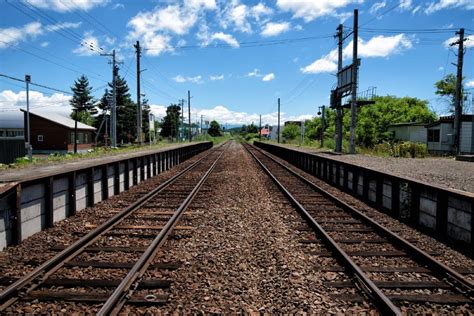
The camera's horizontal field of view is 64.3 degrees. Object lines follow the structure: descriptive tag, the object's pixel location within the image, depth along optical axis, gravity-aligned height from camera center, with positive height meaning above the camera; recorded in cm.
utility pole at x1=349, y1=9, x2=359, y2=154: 2450 +399
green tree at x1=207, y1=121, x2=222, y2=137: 17212 +351
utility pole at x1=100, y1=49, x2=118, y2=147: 3241 +187
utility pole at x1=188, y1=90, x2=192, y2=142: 7431 +566
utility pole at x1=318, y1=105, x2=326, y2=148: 3954 +283
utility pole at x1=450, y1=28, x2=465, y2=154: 2875 +333
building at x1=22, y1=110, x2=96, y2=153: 4788 +3
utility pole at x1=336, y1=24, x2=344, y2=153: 2756 +218
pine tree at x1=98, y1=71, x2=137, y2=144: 8181 +494
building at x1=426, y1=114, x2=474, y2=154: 3036 +24
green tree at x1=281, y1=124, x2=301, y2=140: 8886 +132
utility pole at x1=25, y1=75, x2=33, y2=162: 3356 +427
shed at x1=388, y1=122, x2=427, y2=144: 3858 +77
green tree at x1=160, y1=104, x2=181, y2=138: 12250 +478
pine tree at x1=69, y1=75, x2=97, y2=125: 10109 +1041
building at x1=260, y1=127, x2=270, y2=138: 14788 +260
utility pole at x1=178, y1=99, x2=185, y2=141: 8395 +55
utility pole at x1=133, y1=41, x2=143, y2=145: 3431 +302
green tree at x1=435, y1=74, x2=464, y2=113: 4906 +687
